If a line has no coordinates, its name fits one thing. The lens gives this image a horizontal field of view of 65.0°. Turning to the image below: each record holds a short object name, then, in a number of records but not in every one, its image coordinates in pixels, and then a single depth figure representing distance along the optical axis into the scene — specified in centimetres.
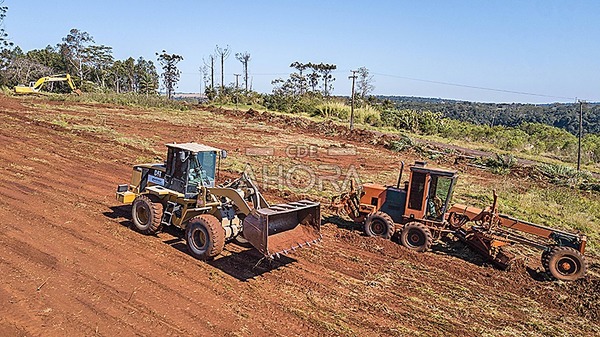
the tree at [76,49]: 7306
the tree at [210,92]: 6166
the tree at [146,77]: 7259
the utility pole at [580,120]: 2867
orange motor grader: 987
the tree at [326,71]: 7744
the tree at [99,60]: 7212
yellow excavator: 4553
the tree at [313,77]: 7775
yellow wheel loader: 885
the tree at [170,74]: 7669
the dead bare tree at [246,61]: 7388
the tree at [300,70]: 7688
